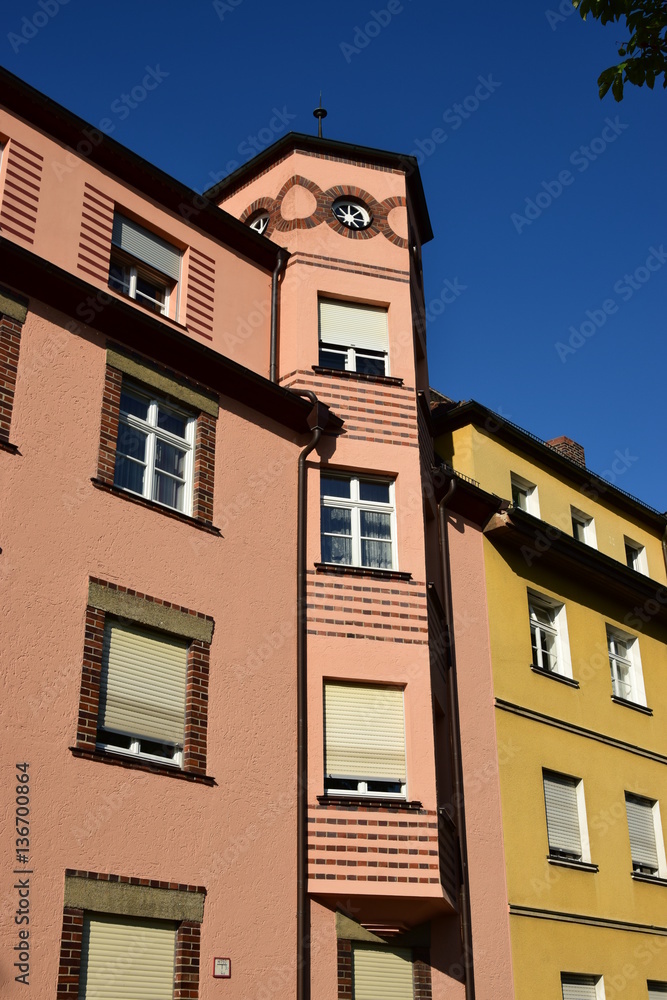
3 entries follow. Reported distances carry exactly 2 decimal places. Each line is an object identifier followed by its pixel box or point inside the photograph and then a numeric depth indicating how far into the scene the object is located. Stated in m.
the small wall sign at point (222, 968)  12.76
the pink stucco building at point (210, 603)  12.38
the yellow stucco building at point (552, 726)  17.41
